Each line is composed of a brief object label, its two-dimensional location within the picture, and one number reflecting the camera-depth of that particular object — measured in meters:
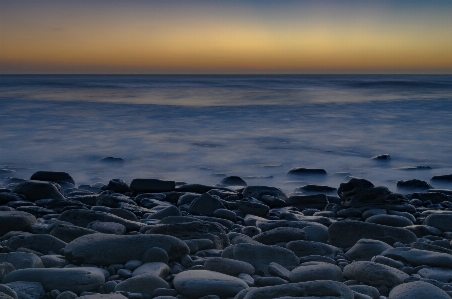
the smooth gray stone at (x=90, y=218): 3.54
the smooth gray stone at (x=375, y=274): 2.41
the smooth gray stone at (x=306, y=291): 1.97
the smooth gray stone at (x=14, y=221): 3.36
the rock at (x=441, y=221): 3.77
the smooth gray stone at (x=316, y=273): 2.42
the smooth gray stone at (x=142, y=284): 2.26
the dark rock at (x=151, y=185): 5.55
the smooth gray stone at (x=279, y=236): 3.23
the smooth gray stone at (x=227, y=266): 2.50
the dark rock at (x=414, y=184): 5.98
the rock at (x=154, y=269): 2.46
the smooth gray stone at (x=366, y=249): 2.95
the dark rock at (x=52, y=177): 6.05
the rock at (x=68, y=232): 3.10
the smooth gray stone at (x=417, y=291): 2.10
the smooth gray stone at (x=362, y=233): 3.33
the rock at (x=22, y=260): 2.45
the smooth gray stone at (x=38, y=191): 4.91
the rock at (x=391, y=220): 3.85
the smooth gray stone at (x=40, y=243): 2.88
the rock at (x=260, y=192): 5.12
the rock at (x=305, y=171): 6.98
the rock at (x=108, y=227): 3.36
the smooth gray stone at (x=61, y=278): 2.22
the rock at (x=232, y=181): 6.17
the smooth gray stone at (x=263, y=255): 2.69
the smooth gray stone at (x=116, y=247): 2.62
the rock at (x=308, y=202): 4.96
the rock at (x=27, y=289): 2.12
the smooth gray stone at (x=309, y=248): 2.99
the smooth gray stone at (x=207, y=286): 2.21
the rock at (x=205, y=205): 4.21
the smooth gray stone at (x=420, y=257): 2.71
